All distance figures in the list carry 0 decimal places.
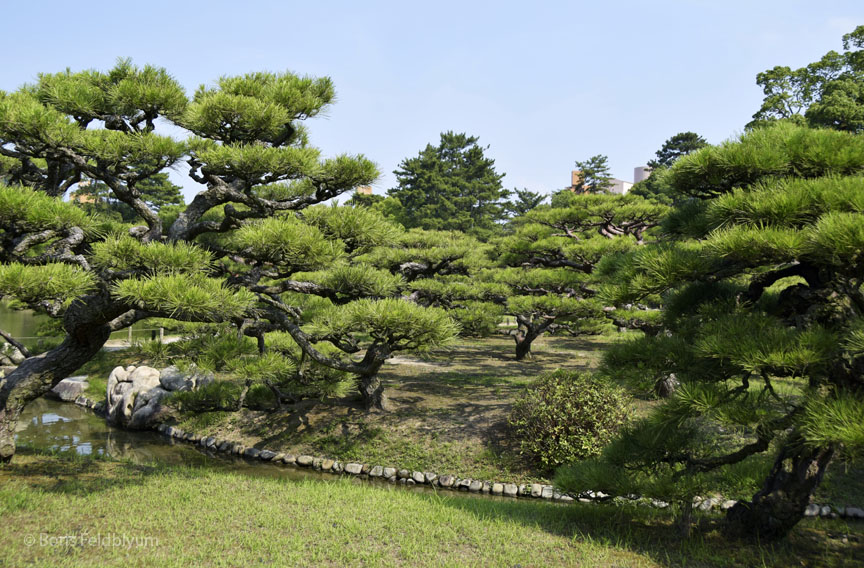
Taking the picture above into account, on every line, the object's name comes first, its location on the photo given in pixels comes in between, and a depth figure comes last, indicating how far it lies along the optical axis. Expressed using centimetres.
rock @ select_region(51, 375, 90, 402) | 1105
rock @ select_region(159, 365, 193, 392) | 984
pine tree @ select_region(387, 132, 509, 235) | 3095
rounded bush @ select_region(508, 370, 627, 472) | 635
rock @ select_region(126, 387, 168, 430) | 895
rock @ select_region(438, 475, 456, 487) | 649
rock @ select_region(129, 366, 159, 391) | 973
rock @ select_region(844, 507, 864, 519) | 528
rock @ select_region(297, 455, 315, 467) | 716
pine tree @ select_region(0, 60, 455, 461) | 424
